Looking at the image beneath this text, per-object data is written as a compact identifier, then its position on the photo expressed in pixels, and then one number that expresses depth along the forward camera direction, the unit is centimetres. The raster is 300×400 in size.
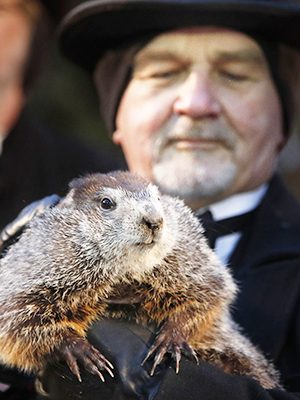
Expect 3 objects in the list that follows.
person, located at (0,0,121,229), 698
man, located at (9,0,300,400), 454
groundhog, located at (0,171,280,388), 313
